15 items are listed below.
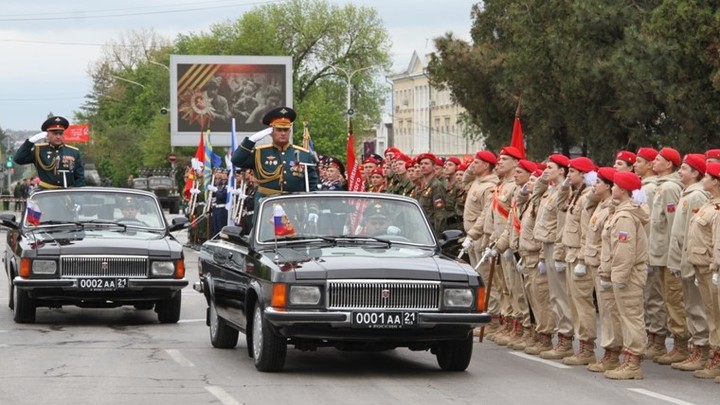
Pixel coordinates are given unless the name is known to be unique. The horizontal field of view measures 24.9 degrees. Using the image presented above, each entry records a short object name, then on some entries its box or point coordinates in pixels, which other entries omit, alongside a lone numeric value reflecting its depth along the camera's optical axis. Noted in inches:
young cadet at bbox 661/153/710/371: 576.7
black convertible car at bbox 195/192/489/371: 514.3
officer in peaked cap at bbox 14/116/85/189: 845.8
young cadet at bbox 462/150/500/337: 700.0
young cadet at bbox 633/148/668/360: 612.4
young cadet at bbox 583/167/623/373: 561.6
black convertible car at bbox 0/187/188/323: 698.2
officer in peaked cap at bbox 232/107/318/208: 705.6
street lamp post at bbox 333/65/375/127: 4072.3
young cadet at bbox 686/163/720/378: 554.6
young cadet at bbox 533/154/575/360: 609.6
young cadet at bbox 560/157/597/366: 584.8
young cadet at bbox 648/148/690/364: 601.6
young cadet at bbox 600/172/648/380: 544.4
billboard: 2470.5
